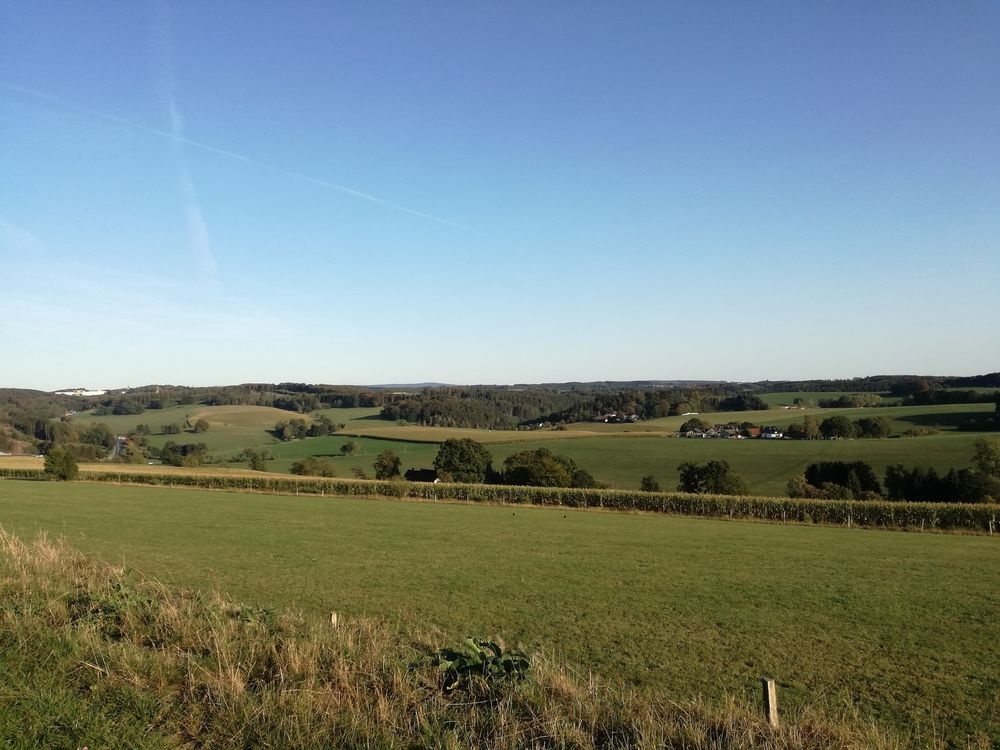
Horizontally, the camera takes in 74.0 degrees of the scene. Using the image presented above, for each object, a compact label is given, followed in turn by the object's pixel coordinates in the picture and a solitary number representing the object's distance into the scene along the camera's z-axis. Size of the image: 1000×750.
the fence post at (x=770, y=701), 5.11
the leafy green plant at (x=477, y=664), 5.90
